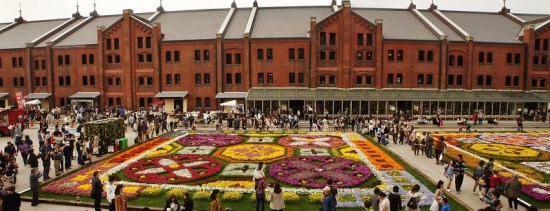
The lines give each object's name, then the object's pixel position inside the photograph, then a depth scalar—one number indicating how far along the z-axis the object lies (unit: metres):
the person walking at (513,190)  15.77
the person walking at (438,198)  13.82
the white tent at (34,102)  52.45
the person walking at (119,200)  13.50
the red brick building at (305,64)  50.81
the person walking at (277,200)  14.40
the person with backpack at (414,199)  13.51
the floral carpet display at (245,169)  18.55
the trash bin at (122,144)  29.23
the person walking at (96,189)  15.48
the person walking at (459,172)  18.03
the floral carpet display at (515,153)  20.19
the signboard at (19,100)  40.12
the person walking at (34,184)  16.86
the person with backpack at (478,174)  18.02
